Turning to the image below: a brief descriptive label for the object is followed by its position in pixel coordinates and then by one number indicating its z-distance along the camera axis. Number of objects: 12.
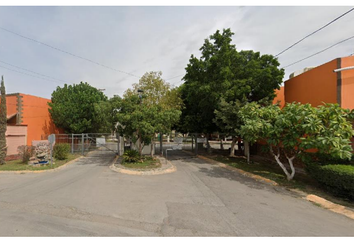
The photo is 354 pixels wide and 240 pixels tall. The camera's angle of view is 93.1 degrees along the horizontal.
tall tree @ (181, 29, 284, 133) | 11.62
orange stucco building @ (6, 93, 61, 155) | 13.37
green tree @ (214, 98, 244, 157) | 10.69
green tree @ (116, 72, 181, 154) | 9.41
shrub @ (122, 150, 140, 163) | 10.60
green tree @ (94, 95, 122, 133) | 10.23
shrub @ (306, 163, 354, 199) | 5.41
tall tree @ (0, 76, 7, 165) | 10.49
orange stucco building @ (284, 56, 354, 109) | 8.00
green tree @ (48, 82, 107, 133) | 16.08
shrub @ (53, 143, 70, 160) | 11.94
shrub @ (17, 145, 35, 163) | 11.07
